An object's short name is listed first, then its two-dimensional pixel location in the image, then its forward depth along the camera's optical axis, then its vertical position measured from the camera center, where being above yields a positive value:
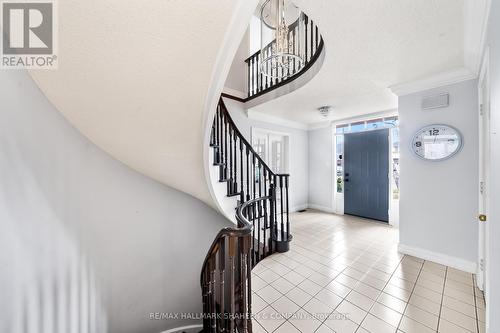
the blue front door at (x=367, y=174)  4.05 -0.20
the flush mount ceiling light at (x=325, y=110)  3.64 +1.09
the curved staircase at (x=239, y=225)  1.35 -0.54
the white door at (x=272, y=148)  4.46 +0.45
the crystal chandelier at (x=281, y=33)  1.73 +1.30
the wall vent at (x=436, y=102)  2.42 +0.83
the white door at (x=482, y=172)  1.83 -0.08
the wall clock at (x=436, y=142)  2.36 +0.29
